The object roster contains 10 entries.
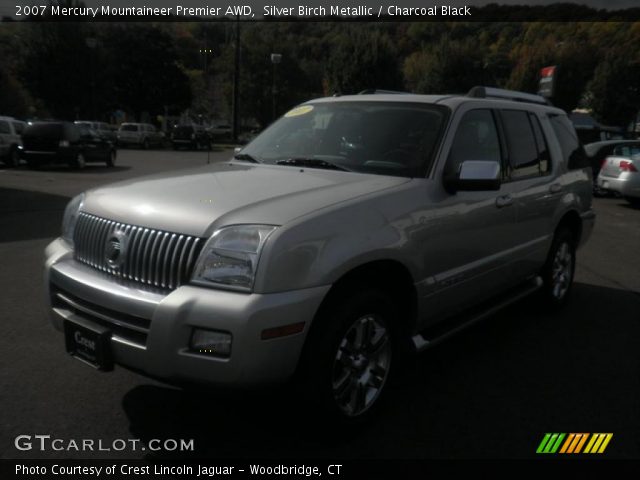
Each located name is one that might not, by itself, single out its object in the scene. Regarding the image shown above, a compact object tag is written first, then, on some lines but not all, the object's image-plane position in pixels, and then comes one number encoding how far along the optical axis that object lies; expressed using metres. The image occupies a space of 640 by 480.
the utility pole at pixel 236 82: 43.30
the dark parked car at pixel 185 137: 39.06
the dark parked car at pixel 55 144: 20.33
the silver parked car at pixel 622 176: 13.52
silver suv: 2.74
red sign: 22.64
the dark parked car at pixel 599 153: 16.08
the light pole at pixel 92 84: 45.50
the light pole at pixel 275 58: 35.20
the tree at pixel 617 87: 45.94
